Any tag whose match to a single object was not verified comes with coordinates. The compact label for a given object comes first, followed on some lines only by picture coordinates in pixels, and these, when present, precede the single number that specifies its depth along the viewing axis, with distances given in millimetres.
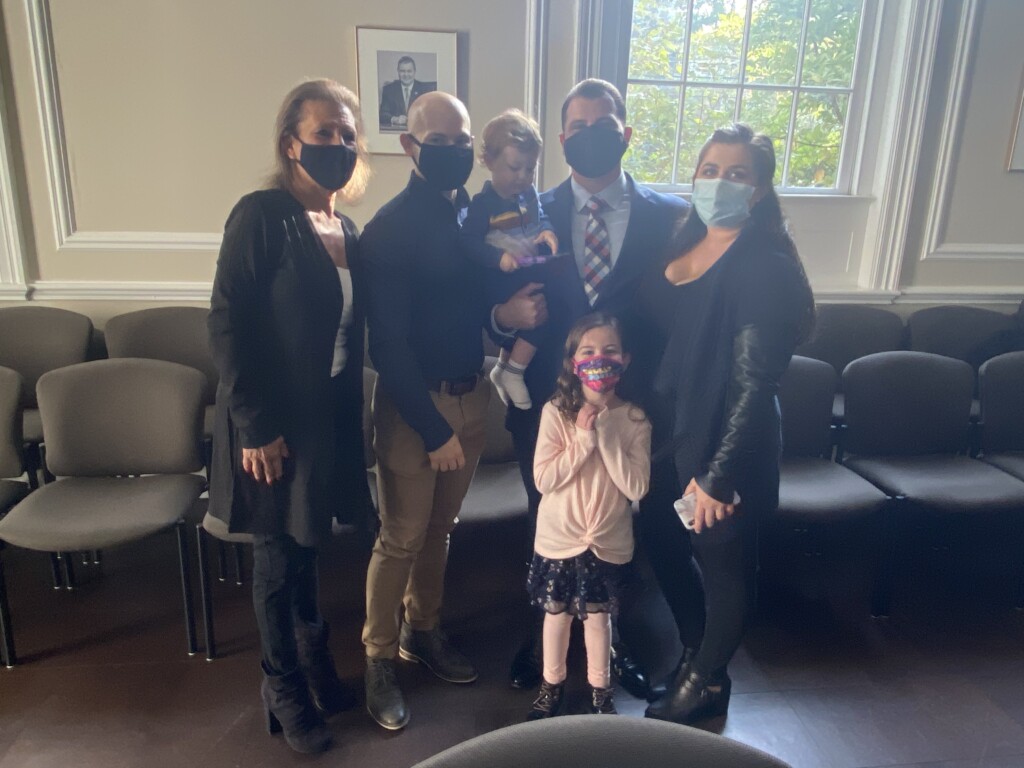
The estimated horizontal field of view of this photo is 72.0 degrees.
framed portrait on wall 3029
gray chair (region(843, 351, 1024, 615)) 2633
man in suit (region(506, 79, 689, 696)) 1746
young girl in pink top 1721
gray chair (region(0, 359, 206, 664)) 2250
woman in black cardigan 1567
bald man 1680
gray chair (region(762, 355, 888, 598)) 2340
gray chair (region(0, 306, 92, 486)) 3014
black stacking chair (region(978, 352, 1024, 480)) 2824
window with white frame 3377
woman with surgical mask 1580
